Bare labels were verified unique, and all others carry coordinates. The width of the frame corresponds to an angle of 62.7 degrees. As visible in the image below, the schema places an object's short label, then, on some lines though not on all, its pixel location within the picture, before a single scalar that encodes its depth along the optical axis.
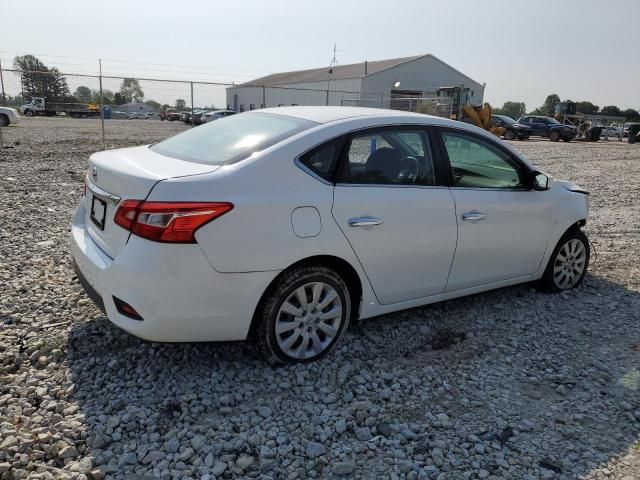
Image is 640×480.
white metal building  46.00
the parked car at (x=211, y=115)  36.38
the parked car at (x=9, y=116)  20.39
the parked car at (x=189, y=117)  38.60
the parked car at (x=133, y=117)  33.19
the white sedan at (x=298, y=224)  2.86
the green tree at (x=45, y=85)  16.45
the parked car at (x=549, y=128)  32.38
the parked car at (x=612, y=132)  40.31
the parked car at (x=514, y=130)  32.22
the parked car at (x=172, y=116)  41.93
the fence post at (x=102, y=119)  14.91
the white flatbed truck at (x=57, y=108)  21.92
